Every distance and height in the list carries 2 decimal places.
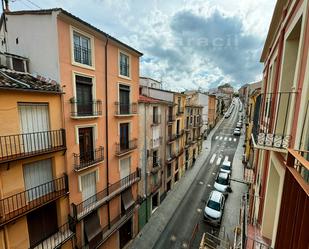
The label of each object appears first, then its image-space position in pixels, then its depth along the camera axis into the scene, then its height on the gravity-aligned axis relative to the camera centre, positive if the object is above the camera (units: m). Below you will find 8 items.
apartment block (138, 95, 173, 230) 15.52 -4.69
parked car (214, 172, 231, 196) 21.41 -10.10
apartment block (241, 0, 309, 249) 2.42 -0.66
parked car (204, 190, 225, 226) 16.44 -10.36
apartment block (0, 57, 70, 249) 6.68 -2.64
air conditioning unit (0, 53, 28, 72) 8.54 +2.17
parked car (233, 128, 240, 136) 46.99 -6.78
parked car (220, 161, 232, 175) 25.56 -9.46
